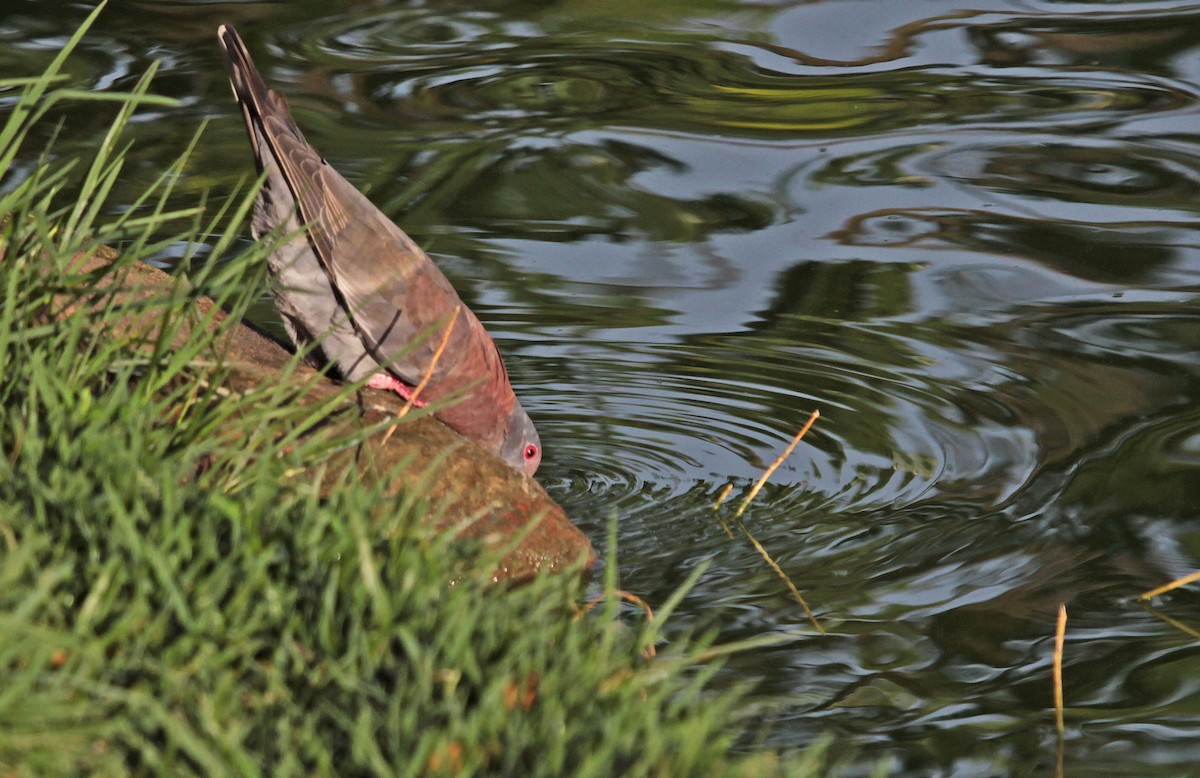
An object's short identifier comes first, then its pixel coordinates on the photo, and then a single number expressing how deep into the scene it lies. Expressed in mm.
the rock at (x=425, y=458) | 5750
